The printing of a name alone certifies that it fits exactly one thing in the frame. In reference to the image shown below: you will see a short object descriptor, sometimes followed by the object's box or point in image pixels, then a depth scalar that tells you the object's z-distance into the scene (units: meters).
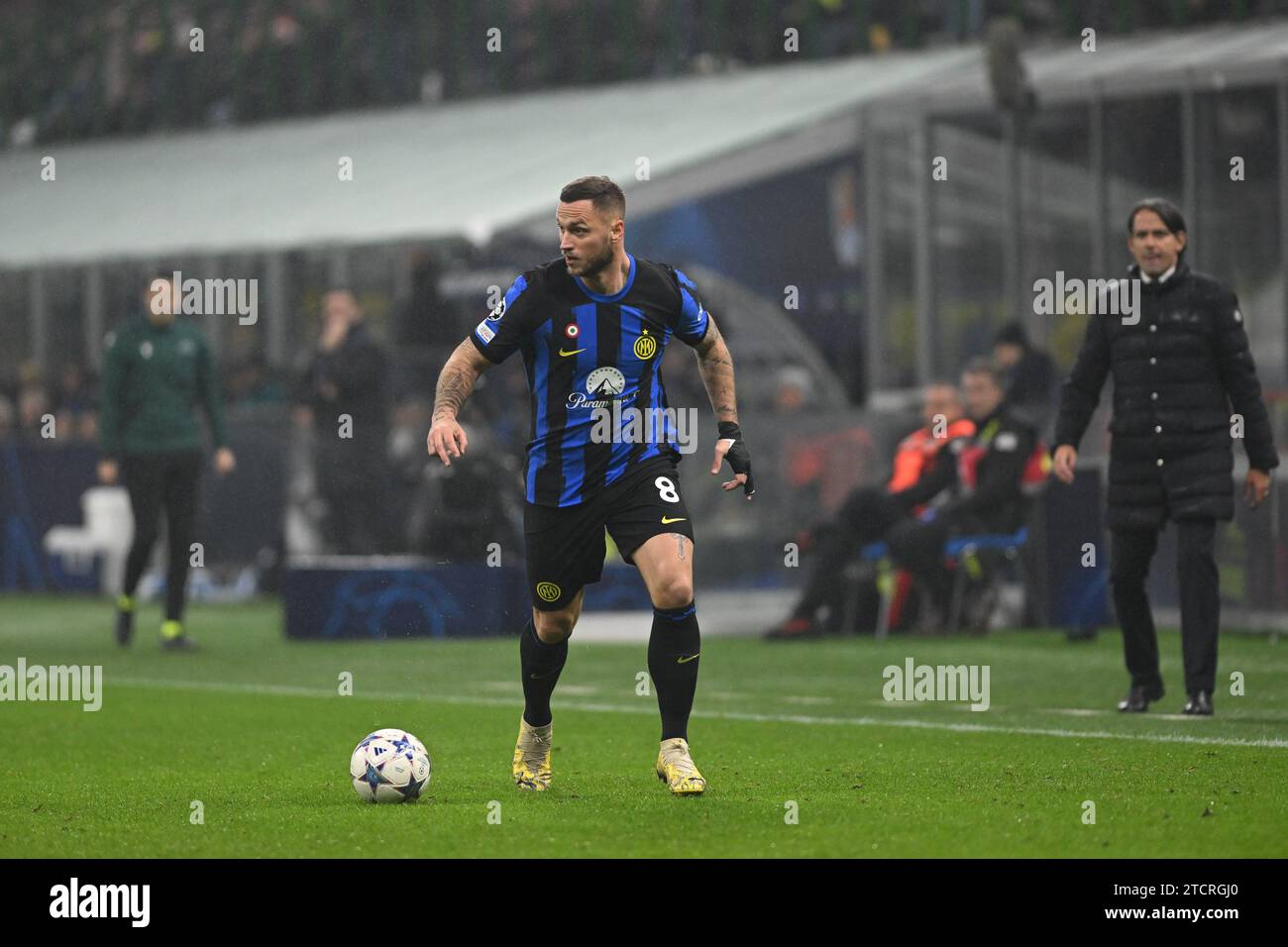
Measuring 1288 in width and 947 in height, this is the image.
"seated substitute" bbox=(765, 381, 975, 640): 15.05
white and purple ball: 7.81
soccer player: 7.90
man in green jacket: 14.77
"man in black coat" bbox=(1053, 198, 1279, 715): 10.09
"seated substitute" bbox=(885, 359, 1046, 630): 14.98
